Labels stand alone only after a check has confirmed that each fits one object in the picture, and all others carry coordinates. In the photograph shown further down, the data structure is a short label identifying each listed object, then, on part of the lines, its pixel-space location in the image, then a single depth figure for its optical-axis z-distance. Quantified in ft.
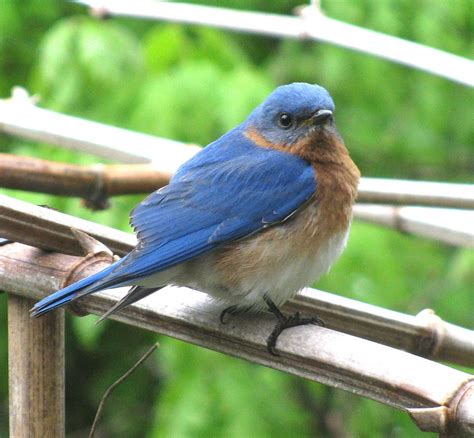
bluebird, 18.19
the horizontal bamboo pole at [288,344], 11.53
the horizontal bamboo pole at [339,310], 15.24
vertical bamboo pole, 15.12
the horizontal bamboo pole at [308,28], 24.30
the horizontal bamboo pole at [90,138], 23.62
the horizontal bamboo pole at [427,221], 22.38
